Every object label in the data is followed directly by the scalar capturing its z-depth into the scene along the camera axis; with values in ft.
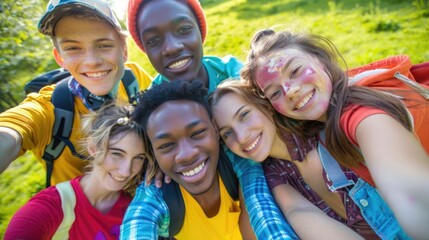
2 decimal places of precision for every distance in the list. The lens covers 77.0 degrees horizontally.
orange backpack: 1.36
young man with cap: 1.71
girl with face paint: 1.04
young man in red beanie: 1.51
